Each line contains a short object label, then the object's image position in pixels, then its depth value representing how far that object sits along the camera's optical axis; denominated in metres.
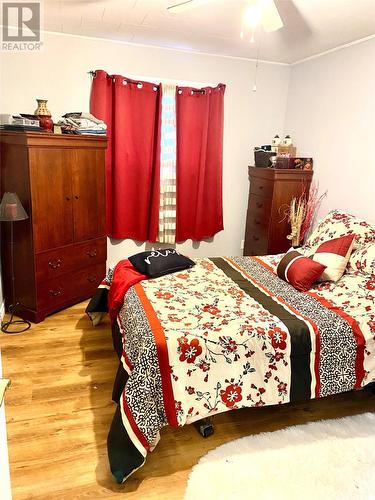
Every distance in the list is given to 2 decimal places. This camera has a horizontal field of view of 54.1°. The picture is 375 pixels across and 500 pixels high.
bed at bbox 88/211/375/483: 1.76
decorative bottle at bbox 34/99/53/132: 2.90
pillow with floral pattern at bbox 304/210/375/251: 2.82
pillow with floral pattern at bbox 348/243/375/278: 2.63
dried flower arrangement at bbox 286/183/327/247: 3.67
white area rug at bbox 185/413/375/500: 1.70
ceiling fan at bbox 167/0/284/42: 2.10
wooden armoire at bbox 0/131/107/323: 2.80
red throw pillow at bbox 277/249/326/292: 2.57
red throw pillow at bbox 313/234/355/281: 2.65
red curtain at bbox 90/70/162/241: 3.56
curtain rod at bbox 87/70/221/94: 3.49
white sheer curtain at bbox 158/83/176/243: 3.77
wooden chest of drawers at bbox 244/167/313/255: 3.71
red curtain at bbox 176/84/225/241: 3.85
